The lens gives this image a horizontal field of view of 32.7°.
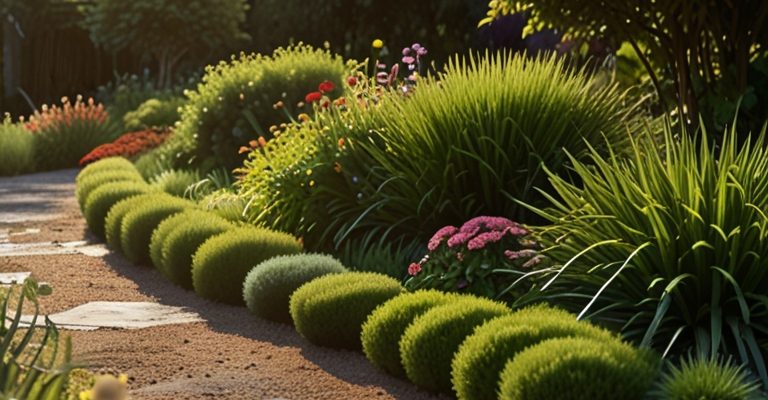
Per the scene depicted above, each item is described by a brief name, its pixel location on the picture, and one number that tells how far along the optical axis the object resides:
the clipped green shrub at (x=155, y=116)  18.09
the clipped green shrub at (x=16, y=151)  16.69
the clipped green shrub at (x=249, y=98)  11.87
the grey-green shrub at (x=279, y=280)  7.24
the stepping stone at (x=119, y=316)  7.22
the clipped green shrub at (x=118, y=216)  10.02
